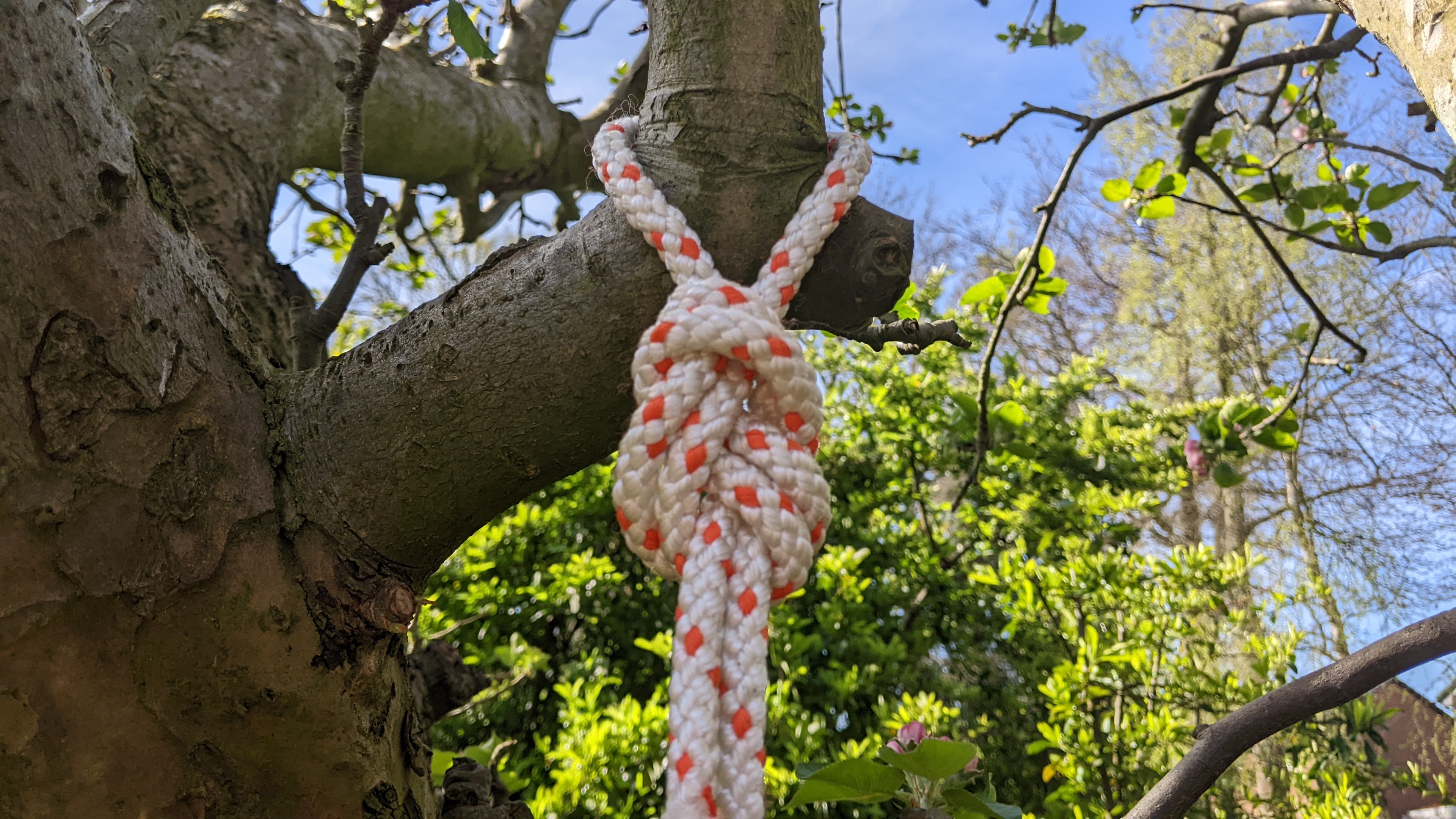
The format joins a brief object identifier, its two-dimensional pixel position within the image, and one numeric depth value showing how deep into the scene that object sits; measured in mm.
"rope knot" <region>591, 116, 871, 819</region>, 196
